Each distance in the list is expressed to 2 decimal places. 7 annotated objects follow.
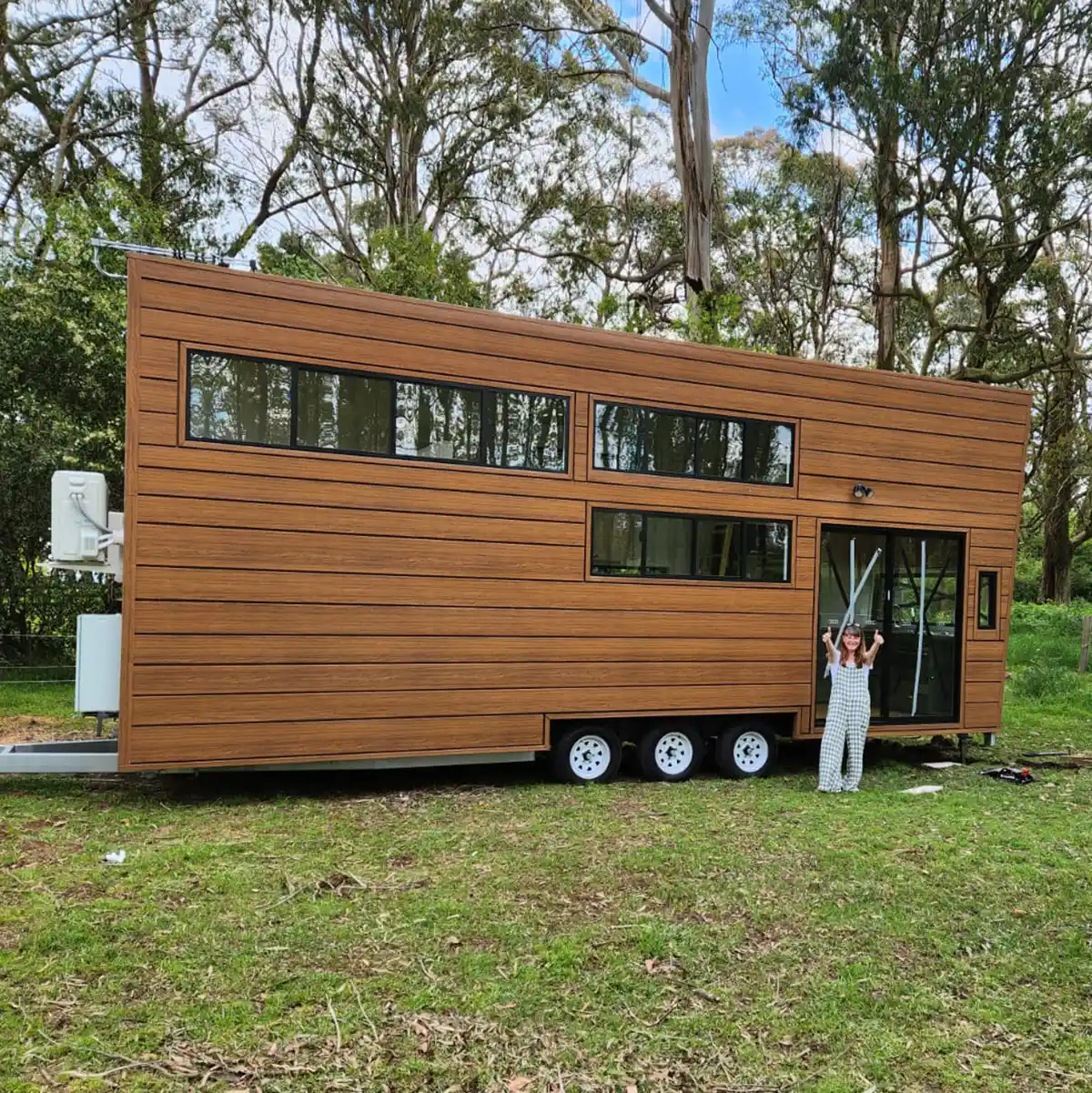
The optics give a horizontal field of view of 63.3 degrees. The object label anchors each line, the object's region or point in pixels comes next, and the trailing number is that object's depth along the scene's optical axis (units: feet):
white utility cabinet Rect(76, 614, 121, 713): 19.54
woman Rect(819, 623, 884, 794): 24.07
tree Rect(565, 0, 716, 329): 45.52
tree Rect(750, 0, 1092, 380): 40.69
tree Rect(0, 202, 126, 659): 35.27
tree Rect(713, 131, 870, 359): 61.93
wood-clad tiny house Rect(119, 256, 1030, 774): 19.76
